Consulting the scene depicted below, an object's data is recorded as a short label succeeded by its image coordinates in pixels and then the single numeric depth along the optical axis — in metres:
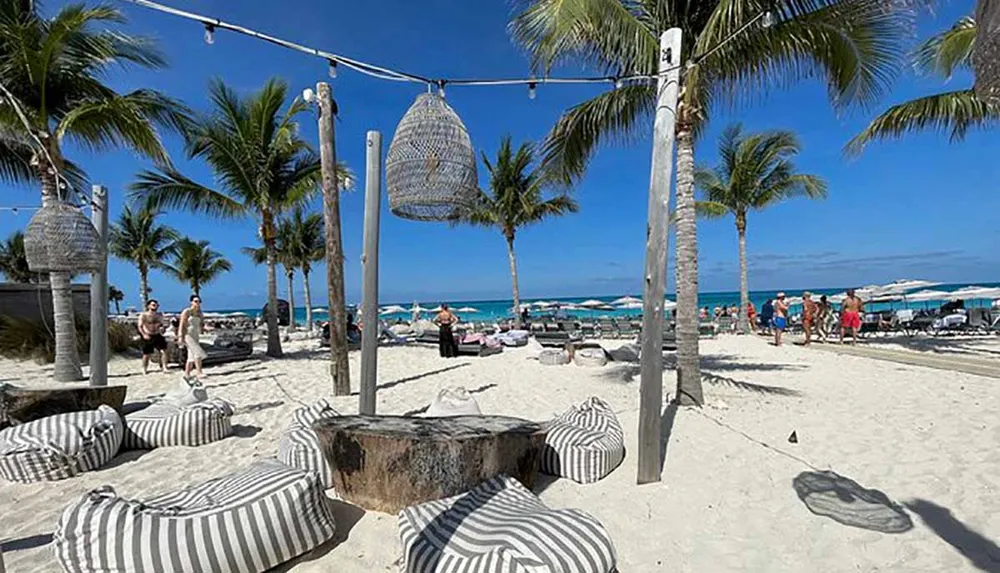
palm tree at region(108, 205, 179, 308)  28.19
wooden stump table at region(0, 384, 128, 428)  4.85
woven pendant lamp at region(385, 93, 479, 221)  3.83
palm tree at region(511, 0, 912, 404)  5.59
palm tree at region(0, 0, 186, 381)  7.76
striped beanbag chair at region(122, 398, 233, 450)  4.62
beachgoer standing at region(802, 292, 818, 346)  14.29
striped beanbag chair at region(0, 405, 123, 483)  3.81
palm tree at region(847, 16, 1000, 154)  9.82
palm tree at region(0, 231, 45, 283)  31.78
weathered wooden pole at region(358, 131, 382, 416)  5.10
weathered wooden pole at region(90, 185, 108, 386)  7.47
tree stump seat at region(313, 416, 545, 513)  3.13
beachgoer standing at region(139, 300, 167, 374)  9.34
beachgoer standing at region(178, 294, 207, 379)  8.64
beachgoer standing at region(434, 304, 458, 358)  12.55
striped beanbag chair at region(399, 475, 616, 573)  2.14
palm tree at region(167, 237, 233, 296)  32.66
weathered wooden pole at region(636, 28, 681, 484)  3.71
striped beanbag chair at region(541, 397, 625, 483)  3.83
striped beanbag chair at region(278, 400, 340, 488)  3.64
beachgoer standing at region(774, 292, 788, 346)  14.37
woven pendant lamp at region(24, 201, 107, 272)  5.39
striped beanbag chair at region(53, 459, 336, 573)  2.28
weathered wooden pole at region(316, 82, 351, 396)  7.55
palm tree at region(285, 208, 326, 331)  29.47
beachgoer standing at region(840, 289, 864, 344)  14.08
